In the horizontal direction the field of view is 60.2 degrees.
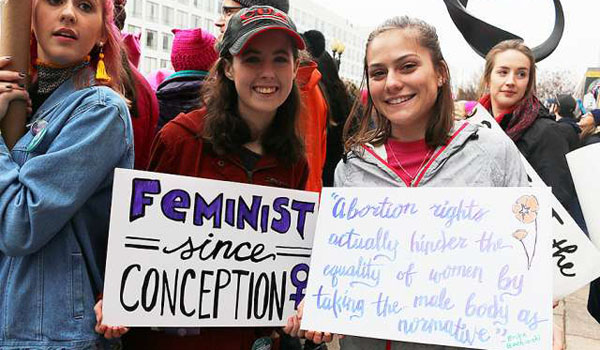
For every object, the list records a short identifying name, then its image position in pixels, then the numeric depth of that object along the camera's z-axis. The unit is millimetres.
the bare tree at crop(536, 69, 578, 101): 42569
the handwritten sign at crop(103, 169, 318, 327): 1749
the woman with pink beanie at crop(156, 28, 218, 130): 3080
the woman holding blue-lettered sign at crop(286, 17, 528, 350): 1791
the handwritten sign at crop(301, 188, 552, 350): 1573
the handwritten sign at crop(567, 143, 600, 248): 2311
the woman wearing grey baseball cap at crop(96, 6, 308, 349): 2025
